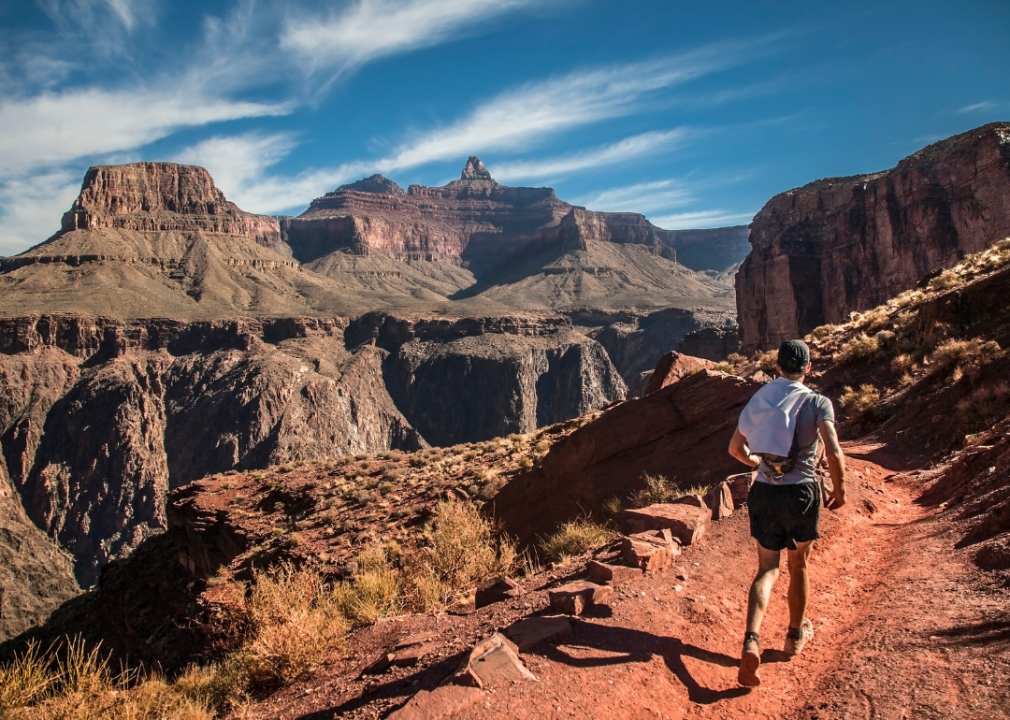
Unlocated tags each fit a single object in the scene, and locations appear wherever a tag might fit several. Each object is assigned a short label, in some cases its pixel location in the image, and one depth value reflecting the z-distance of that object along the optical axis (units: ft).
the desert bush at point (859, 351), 47.44
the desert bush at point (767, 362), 49.94
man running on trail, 15.93
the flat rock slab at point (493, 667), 14.10
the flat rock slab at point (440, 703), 13.25
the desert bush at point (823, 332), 60.38
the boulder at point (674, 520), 21.89
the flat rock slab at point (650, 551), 19.71
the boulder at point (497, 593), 21.95
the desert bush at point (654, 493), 33.32
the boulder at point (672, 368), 48.49
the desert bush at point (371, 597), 24.32
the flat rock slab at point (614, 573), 19.01
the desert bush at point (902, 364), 42.83
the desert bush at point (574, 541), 29.71
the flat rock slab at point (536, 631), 15.74
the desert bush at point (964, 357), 35.35
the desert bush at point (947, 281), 58.29
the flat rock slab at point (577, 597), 17.38
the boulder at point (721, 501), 23.71
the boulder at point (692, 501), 24.61
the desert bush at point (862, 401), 39.50
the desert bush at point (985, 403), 31.32
